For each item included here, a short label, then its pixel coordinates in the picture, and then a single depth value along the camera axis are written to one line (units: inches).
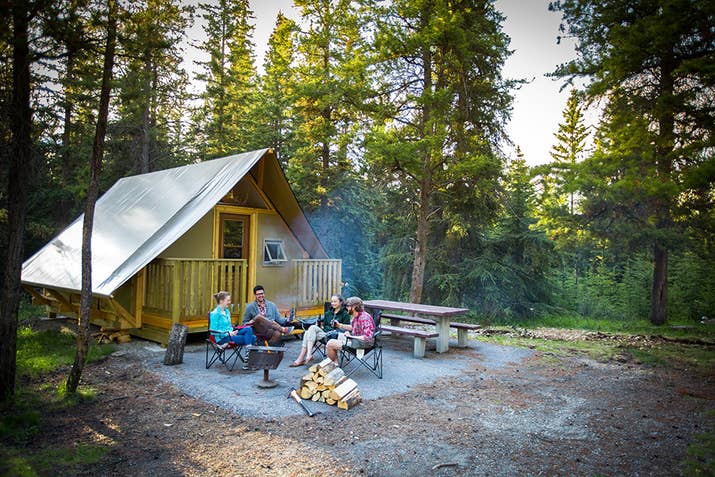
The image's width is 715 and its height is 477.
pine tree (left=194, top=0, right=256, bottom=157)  714.8
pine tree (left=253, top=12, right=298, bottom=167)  642.8
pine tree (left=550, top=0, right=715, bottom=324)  281.1
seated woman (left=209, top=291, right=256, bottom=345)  259.3
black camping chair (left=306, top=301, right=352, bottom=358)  267.1
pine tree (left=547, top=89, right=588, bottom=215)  1184.8
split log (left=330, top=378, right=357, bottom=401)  196.2
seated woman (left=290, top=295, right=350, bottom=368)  269.0
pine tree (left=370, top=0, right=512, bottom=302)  414.6
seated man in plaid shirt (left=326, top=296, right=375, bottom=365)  248.7
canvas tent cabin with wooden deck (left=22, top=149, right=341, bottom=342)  311.9
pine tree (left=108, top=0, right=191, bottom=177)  212.5
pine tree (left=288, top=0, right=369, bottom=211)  536.7
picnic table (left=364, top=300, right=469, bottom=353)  316.4
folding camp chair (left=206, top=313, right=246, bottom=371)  261.0
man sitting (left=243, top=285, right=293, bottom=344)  267.7
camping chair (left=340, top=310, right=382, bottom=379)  252.5
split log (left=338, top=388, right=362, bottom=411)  194.5
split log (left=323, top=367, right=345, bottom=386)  201.8
